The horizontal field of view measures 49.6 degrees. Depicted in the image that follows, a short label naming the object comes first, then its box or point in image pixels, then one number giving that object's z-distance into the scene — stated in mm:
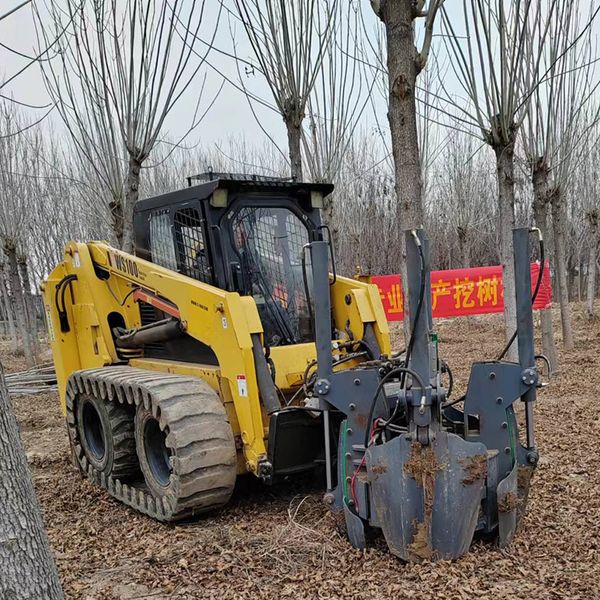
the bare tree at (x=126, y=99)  7438
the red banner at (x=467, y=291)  16547
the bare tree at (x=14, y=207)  14023
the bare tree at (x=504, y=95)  6336
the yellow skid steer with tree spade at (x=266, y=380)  3510
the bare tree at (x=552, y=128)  7953
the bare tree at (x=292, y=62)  7141
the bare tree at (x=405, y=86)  5160
